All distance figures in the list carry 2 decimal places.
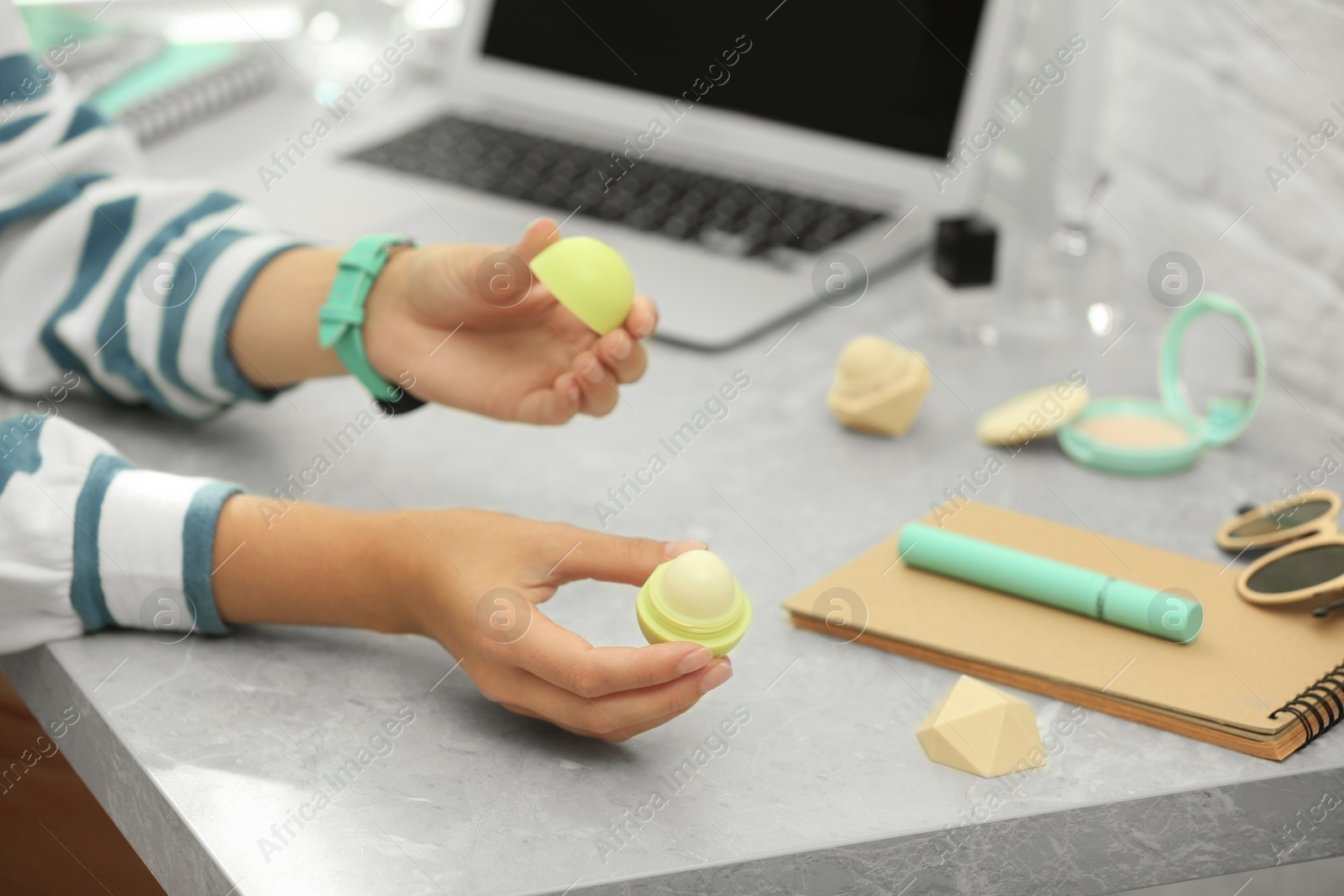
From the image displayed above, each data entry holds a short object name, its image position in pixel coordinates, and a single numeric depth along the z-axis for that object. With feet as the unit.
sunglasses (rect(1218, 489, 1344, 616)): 4.00
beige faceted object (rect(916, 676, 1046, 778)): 3.79
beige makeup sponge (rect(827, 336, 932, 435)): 4.50
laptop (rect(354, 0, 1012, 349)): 4.99
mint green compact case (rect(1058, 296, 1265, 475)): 4.42
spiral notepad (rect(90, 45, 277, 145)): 5.55
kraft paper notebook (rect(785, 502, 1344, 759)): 3.84
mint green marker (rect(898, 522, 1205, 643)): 3.94
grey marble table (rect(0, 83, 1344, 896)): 3.67
